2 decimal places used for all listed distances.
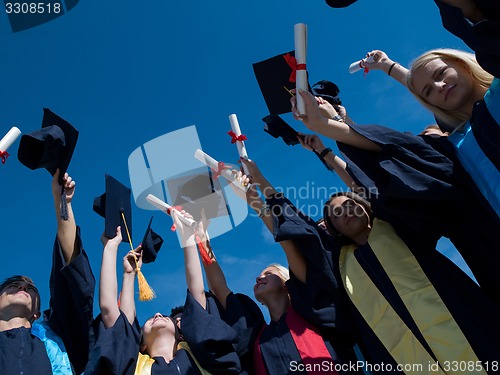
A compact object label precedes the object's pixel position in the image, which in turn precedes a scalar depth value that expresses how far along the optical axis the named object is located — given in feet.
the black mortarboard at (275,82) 11.16
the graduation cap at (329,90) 11.86
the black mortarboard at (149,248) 12.48
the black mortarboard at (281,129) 11.67
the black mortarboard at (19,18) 12.77
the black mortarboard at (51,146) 10.47
